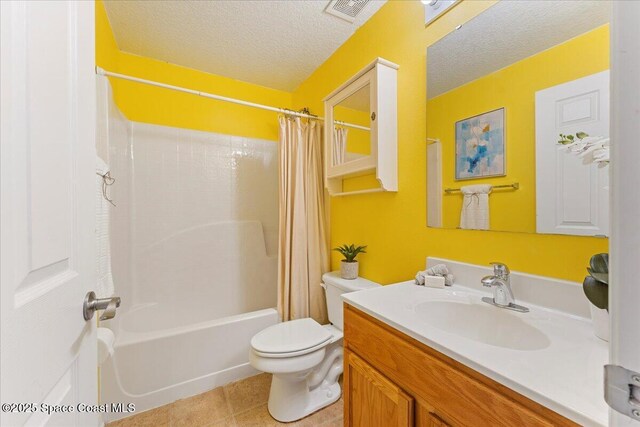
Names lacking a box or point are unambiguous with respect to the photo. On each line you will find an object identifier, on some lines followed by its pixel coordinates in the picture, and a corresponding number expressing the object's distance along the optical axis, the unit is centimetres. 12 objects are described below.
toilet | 125
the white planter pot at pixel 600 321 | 63
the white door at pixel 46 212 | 35
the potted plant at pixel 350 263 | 158
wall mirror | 76
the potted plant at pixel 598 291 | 62
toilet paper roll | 105
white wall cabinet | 133
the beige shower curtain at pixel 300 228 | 184
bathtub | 137
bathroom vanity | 49
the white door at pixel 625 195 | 29
